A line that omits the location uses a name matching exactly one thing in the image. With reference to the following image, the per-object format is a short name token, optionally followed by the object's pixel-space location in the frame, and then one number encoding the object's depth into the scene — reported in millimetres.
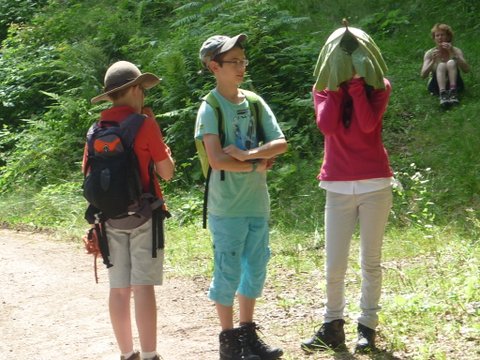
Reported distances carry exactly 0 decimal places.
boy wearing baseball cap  9477
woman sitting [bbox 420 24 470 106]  22000
